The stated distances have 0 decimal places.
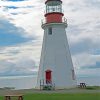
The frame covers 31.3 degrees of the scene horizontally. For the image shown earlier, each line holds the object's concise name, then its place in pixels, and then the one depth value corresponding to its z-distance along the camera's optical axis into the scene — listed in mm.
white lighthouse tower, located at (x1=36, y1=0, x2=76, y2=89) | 20551
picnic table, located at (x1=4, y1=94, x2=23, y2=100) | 11437
